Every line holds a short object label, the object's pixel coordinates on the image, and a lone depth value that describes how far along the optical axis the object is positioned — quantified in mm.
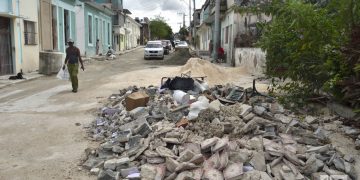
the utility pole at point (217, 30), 24041
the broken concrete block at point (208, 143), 5113
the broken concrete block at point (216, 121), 6137
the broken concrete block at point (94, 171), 5094
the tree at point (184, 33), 93688
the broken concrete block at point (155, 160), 5082
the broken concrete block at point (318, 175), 4560
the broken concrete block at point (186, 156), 4895
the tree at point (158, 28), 85750
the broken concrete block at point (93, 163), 5277
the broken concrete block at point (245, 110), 6453
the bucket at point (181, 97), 7839
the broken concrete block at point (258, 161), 4770
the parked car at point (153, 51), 31109
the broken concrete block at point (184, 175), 4528
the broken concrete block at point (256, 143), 5168
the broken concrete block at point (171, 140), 5523
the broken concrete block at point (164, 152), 5117
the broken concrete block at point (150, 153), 5180
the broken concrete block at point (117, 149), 5645
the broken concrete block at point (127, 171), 4887
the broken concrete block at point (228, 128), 5824
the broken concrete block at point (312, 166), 4699
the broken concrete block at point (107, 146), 5730
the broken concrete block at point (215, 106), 6680
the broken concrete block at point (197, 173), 4543
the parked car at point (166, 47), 39466
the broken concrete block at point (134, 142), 5750
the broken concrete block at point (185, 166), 4680
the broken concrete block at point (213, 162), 4745
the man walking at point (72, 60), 11812
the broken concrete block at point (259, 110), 6471
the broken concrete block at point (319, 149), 5082
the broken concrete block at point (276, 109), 6892
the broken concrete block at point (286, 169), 4653
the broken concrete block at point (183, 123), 6315
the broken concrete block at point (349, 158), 4911
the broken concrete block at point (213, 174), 4512
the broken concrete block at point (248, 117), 6262
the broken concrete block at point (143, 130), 6150
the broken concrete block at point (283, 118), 6266
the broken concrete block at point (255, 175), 4512
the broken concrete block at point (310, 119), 6331
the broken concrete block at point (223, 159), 4707
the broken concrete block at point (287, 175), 4555
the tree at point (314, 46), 6254
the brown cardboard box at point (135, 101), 8031
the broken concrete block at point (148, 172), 4777
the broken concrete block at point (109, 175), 4795
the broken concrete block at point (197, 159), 4818
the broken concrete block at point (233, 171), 4500
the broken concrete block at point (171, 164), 4766
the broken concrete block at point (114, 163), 5086
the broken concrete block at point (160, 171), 4711
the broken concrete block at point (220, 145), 5002
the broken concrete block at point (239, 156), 4859
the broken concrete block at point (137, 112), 7339
